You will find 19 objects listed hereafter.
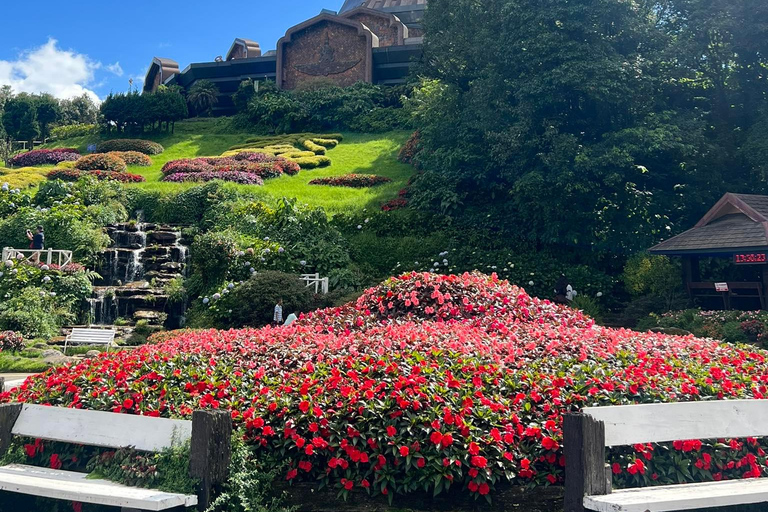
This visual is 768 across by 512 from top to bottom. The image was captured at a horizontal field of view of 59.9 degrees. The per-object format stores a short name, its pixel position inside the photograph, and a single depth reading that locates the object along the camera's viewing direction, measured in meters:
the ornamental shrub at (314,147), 37.34
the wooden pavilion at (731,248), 15.39
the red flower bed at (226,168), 29.33
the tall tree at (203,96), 51.00
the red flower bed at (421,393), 5.18
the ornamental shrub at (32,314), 16.17
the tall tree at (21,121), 55.38
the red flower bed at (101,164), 32.97
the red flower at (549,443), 5.18
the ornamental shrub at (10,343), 14.58
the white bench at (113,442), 4.59
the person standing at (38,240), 19.73
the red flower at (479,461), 4.95
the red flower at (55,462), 5.50
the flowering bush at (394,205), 24.58
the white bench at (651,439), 4.57
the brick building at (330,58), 48.06
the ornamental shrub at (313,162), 34.19
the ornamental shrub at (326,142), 39.25
